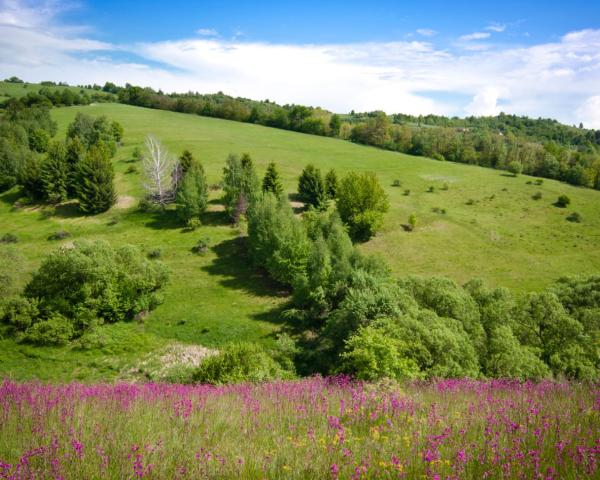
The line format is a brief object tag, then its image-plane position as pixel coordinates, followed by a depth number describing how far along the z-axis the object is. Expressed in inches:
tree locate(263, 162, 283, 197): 2304.4
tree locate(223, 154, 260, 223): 2087.8
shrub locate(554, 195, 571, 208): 2613.2
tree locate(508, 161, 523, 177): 3384.4
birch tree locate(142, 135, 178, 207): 2298.2
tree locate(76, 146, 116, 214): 2214.6
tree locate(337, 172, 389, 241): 2024.0
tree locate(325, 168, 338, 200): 2383.1
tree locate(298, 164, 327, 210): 2324.1
